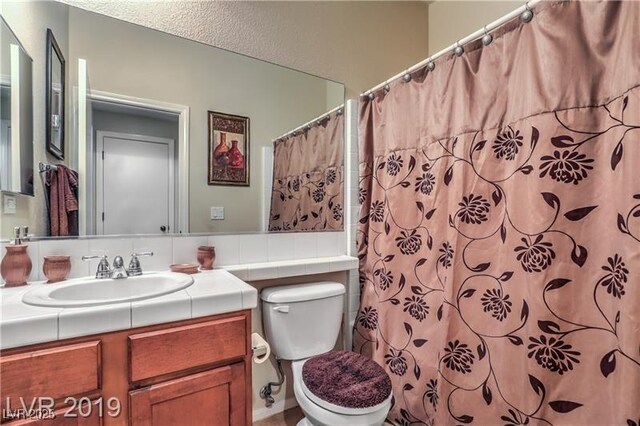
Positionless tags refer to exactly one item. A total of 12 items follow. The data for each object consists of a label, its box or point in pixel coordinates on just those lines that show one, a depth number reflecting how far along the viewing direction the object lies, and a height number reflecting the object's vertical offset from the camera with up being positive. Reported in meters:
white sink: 0.96 -0.25
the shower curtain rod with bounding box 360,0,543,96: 1.13 +0.74
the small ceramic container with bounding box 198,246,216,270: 1.44 -0.19
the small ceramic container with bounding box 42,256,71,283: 1.16 -0.19
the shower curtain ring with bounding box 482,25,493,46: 1.27 +0.71
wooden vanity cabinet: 0.78 -0.44
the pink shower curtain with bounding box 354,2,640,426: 0.93 -0.06
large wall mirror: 1.30 +0.39
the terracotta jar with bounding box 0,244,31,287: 1.09 -0.17
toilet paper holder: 1.23 -0.53
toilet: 1.18 -0.66
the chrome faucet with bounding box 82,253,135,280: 1.19 -0.21
